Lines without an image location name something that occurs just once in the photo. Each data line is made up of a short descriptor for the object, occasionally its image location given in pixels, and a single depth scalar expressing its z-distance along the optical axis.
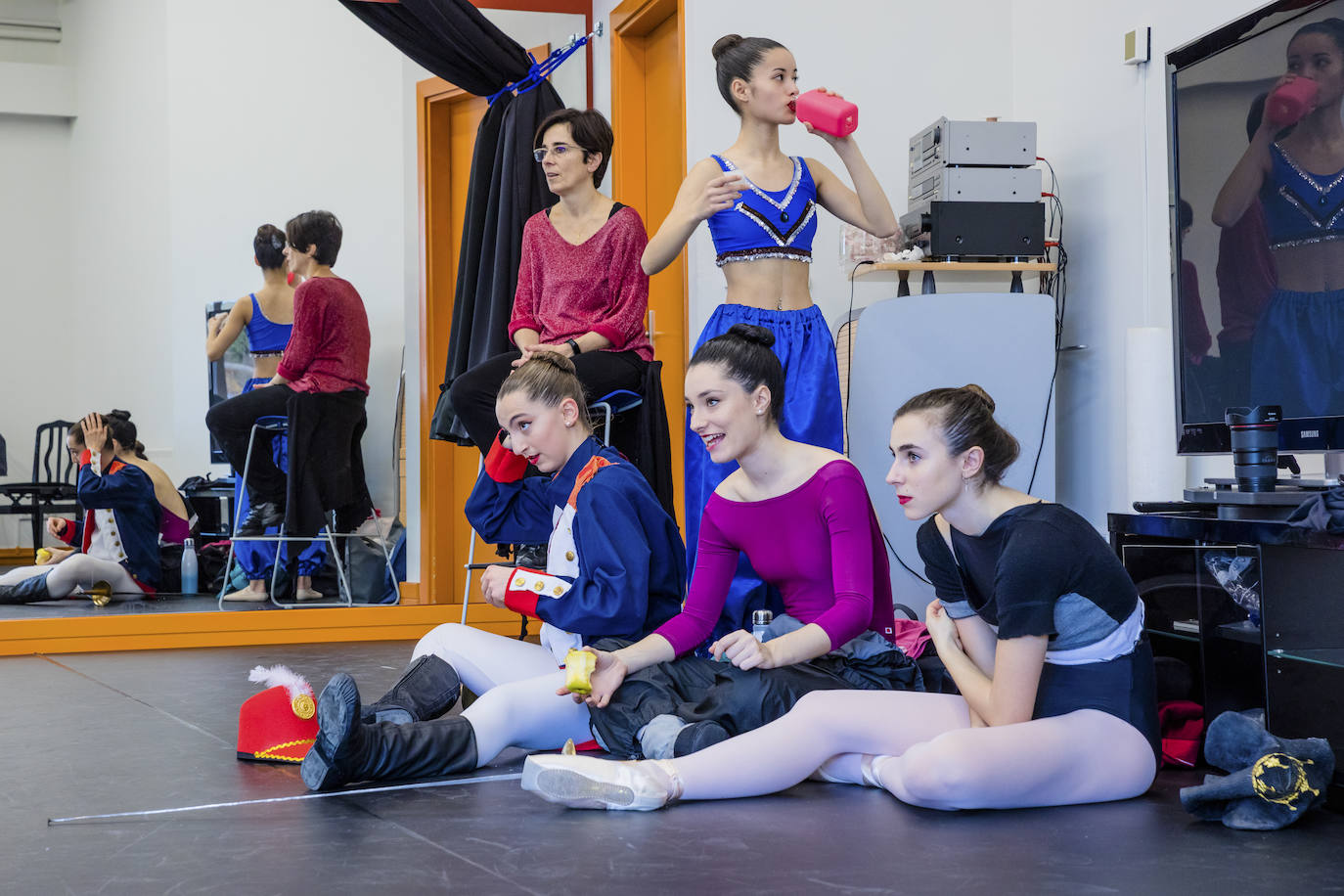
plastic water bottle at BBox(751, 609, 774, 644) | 2.50
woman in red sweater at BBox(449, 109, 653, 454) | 3.77
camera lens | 2.55
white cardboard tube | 3.12
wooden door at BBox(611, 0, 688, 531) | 4.73
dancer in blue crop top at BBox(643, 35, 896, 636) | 3.21
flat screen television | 2.54
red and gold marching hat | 2.57
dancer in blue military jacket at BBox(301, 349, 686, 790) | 2.32
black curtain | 4.64
